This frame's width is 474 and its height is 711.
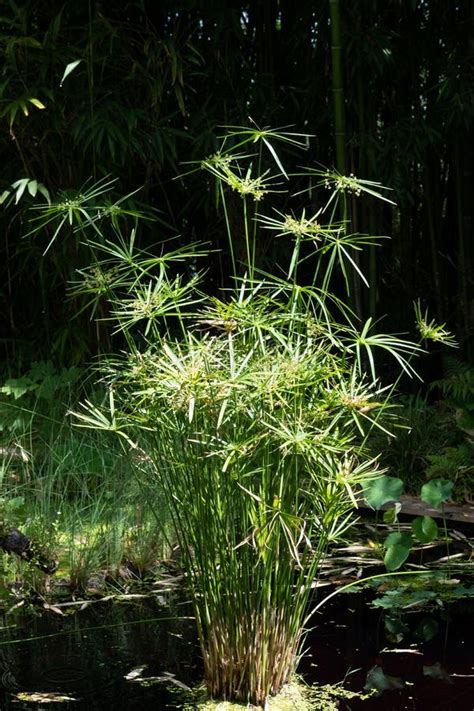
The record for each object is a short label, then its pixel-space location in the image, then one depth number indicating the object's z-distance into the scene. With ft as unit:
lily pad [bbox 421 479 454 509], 19.84
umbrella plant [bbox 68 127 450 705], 13.29
